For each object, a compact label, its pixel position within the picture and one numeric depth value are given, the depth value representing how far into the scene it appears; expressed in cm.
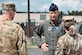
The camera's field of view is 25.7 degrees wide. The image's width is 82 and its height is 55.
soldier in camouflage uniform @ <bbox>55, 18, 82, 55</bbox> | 288
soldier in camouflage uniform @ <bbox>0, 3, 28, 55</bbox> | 303
